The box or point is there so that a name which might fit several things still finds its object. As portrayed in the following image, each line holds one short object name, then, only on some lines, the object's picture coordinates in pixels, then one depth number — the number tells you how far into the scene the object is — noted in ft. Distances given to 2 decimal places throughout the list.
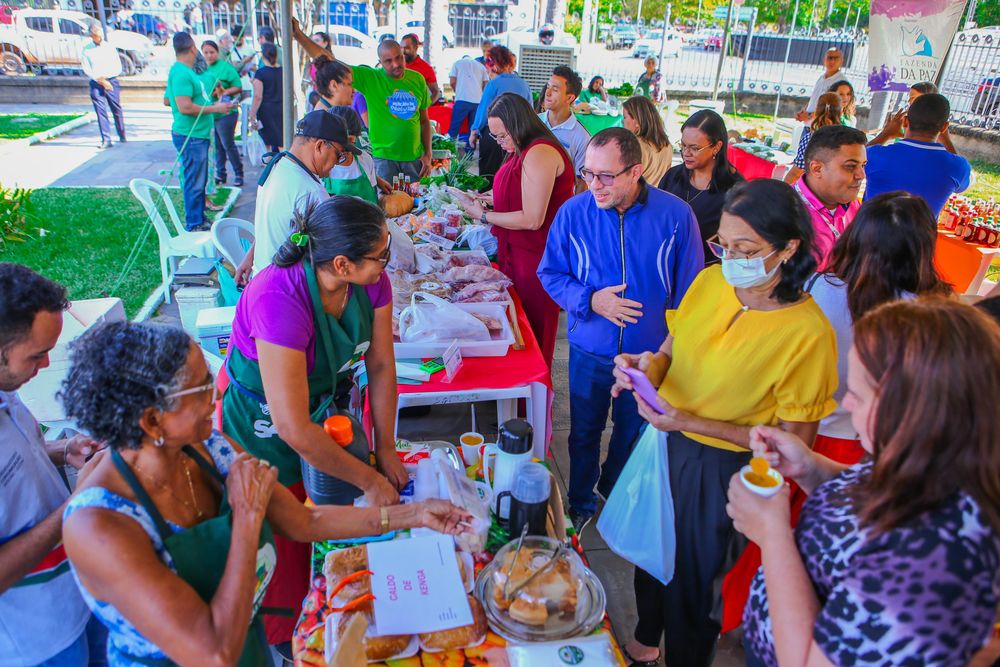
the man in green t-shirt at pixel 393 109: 18.62
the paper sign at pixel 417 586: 5.04
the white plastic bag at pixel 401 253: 11.95
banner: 19.52
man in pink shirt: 9.76
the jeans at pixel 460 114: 29.22
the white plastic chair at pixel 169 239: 17.12
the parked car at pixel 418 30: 69.88
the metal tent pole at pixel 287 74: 12.89
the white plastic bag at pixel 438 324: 9.48
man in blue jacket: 8.64
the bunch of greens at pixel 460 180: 18.33
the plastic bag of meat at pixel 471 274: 12.08
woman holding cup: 3.26
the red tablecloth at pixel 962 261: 16.83
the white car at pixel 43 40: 50.06
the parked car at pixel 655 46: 70.83
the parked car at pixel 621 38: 85.66
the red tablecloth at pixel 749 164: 25.85
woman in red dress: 11.91
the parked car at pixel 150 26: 63.41
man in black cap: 9.82
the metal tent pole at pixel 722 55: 33.38
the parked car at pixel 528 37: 49.25
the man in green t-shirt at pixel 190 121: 22.30
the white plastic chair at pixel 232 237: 15.43
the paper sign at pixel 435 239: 13.84
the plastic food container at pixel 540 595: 5.04
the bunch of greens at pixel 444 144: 24.72
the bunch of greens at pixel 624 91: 37.83
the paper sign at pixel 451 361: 8.93
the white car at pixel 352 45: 52.42
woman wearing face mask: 6.12
